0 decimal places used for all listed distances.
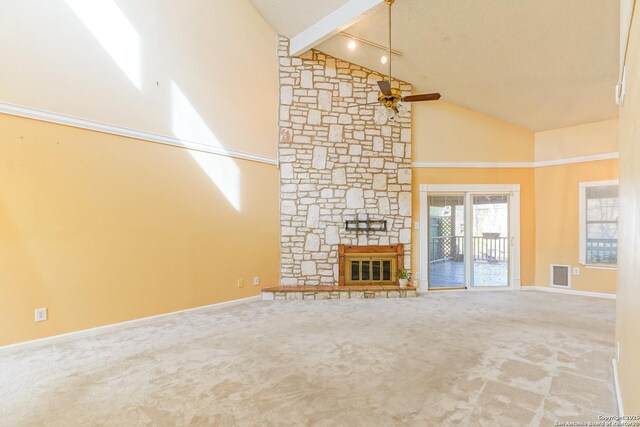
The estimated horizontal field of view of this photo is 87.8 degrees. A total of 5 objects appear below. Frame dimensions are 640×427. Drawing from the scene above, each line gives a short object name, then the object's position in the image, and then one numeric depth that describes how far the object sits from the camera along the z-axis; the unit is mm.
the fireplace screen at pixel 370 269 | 6059
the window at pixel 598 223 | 5555
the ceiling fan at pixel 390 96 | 3631
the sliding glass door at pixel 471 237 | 6355
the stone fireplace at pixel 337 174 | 5941
